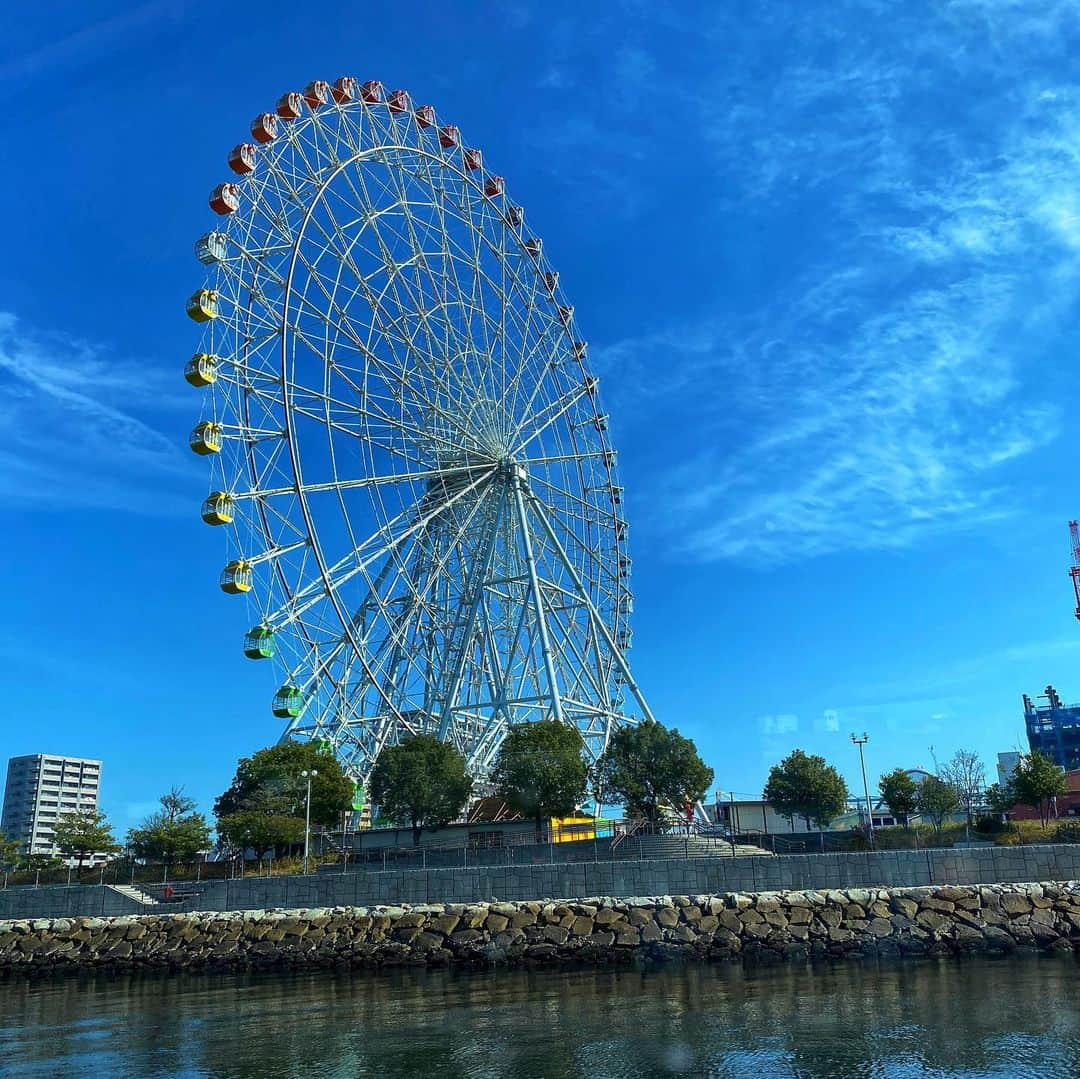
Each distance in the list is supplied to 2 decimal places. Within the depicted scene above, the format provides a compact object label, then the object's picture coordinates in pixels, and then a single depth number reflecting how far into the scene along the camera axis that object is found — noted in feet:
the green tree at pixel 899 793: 153.17
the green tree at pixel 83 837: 174.60
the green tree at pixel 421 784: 146.41
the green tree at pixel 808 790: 153.58
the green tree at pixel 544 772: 141.79
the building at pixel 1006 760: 372.07
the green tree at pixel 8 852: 191.54
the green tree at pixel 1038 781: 142.51
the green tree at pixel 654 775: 149.59
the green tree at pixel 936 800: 152.87
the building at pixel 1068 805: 229.04
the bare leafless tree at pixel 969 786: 181.28
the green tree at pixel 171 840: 152.87
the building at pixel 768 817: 169.99
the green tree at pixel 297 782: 156.46
